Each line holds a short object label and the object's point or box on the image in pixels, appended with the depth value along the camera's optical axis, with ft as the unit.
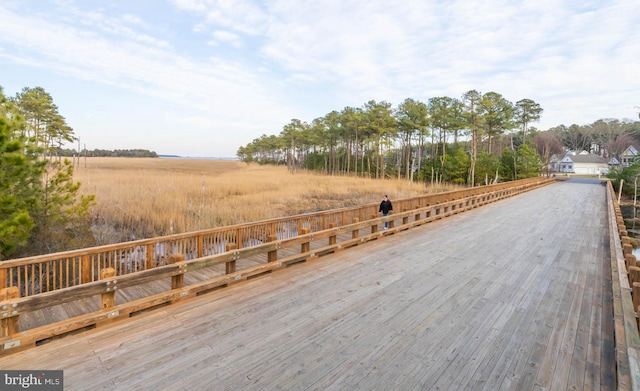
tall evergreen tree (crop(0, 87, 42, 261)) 15.65
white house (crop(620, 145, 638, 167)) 186.70
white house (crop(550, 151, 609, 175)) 219.20
